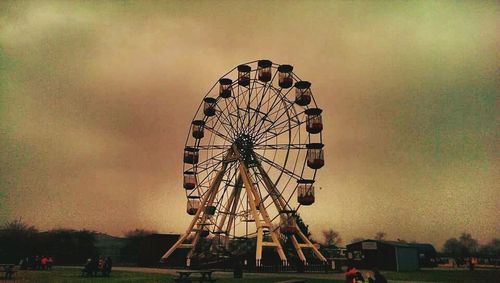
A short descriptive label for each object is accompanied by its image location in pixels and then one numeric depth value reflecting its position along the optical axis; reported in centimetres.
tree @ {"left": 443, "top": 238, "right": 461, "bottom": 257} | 15568
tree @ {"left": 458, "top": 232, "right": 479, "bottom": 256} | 15025
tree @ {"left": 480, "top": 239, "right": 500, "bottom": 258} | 13756
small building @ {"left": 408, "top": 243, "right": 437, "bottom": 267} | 6072
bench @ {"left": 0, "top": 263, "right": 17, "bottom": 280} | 2504
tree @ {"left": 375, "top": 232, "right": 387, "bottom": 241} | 14375
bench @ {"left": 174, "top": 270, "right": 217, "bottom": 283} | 2251
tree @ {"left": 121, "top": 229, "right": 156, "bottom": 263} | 7024
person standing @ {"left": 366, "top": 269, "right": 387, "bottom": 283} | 1292
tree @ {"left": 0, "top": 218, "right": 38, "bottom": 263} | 5725
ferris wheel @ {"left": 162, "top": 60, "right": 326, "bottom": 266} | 4100
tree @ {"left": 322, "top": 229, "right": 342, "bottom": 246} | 13989
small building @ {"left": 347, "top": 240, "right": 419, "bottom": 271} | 4188
